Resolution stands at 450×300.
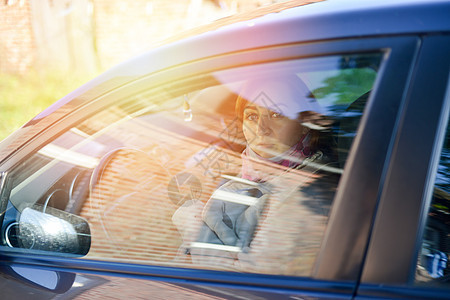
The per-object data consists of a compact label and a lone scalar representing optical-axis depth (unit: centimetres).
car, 103
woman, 125
